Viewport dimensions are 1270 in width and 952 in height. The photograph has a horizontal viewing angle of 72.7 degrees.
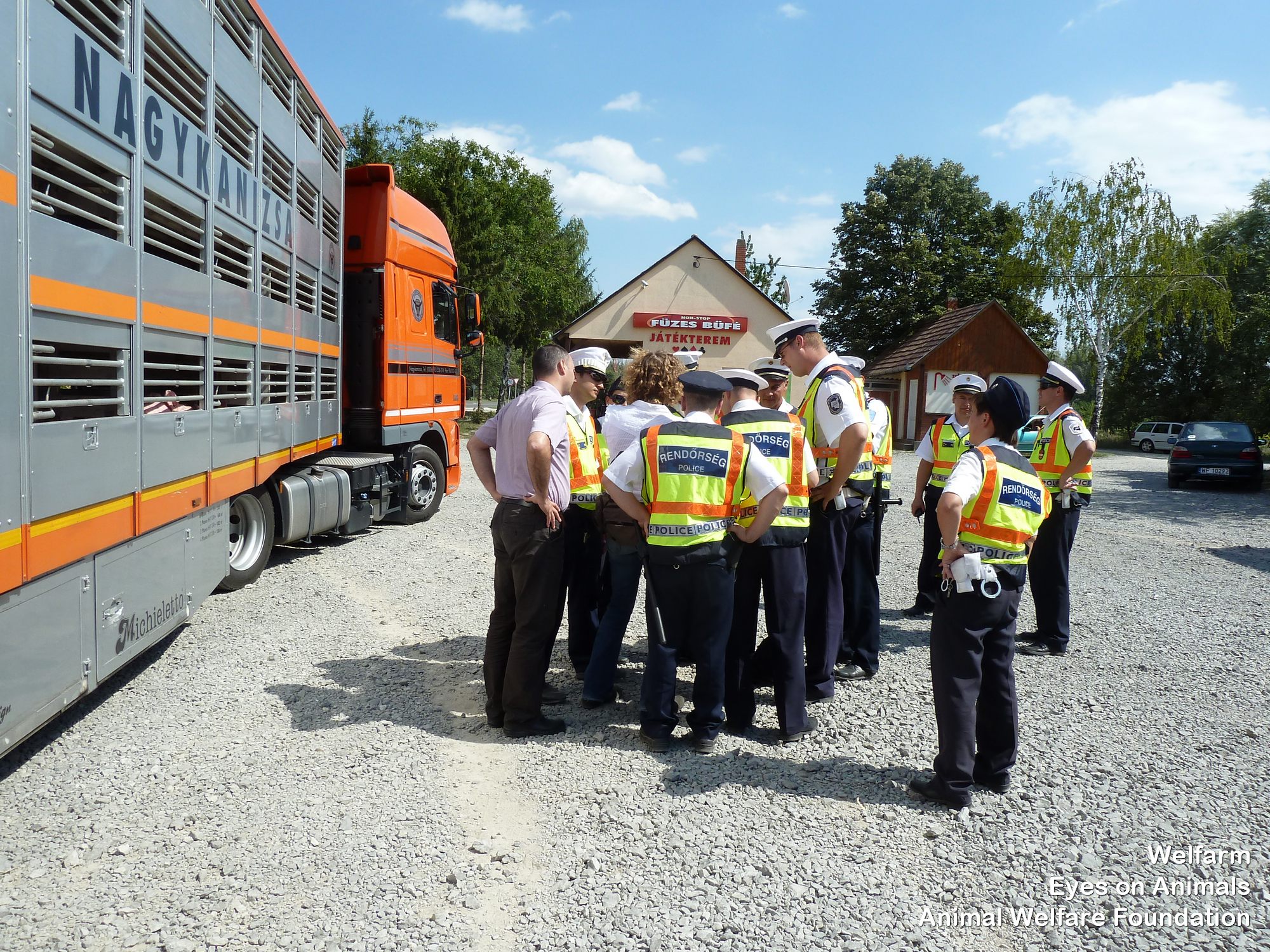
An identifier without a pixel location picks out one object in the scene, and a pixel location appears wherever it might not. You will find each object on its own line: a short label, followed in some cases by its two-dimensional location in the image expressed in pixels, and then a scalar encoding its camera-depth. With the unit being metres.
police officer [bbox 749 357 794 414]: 5.43
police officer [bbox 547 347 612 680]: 4.86
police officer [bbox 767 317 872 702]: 4.55
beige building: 30.19
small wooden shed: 31.00
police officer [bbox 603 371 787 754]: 3.83
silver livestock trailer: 3.08
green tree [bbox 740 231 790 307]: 36.75
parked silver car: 34.72
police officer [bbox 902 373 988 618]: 6.59
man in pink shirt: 4.05
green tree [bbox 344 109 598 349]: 28.86
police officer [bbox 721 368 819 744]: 4.05
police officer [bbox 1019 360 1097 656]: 5.70
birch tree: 28.77
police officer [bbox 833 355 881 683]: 5.09
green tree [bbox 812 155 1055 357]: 39.19
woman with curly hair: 4.56
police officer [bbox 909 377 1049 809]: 3.43
